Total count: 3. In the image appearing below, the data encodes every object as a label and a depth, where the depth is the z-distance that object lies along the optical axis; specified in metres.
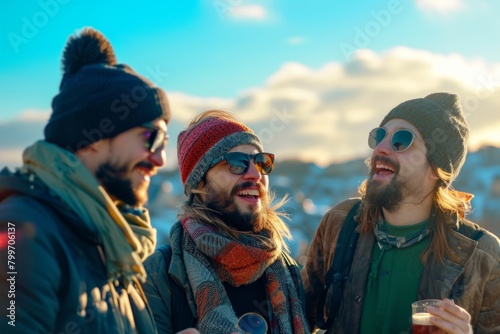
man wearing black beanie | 2.47
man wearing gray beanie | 4.29
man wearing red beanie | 3.97
